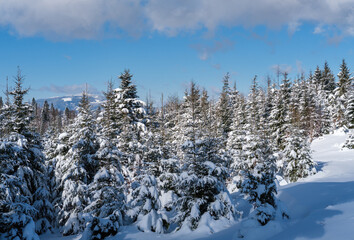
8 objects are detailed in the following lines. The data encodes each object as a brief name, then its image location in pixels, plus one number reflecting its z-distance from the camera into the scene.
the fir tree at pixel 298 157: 20.92
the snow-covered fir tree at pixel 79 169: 14.91
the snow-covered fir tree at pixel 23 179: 8.31
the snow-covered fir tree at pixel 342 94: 43.78
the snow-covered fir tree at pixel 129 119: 18.33
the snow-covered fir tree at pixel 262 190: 9.89
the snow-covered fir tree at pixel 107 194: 11.62
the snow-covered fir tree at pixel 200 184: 11.72
